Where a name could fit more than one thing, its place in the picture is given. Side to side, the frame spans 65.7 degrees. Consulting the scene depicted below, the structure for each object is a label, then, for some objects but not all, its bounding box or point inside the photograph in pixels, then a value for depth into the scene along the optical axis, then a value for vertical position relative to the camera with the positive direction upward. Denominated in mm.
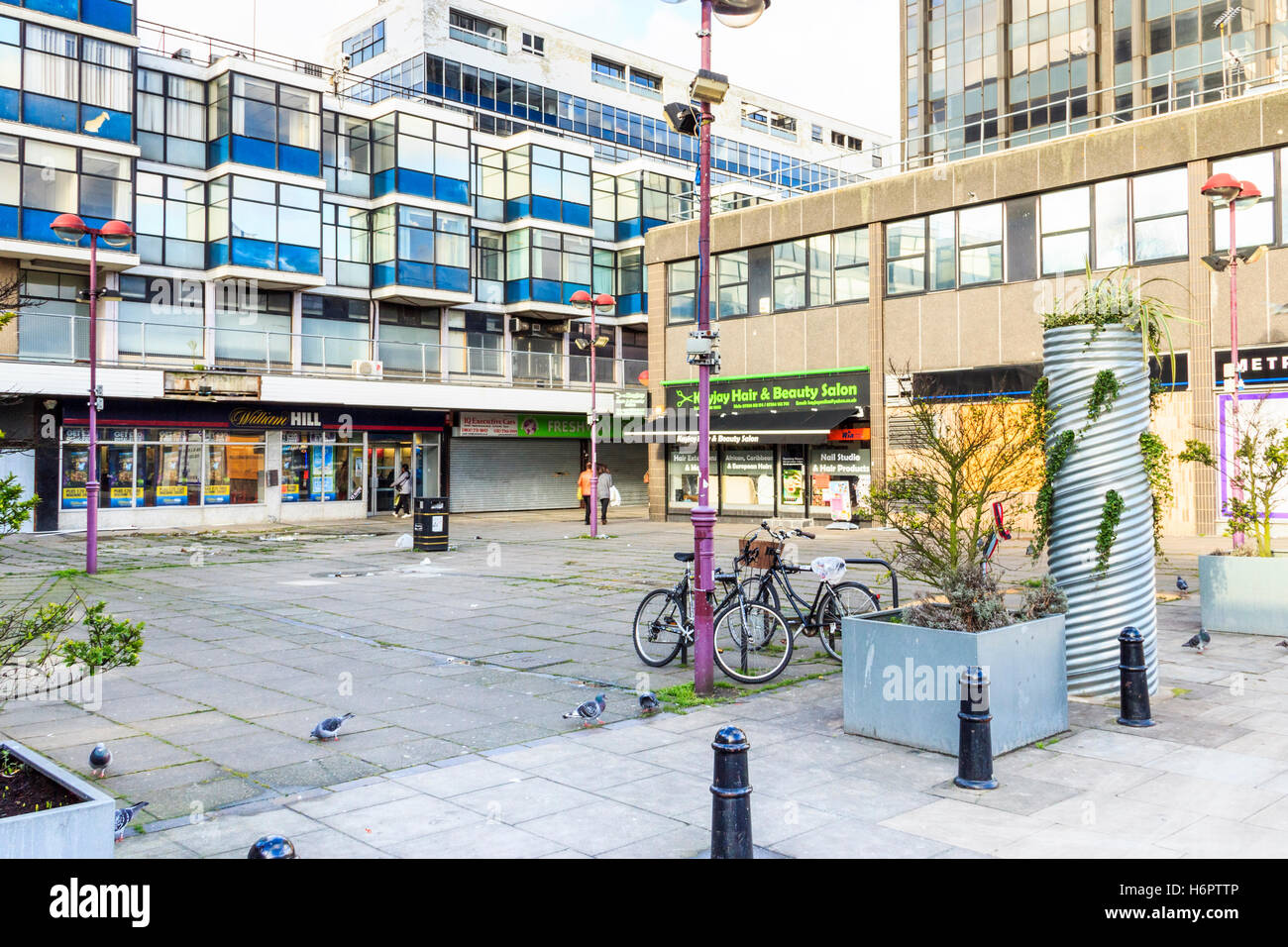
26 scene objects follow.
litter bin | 21266 -931
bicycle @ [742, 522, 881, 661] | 9430 -1142
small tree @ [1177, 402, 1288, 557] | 10719 -11
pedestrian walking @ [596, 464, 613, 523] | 27031 -156
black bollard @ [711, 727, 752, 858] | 4277 -1374
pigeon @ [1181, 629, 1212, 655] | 9820 -1617
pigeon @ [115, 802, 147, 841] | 4910 -1670
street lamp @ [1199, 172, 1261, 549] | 14758 +4300
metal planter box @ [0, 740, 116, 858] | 3609 -1300
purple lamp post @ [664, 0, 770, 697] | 8156 +1020
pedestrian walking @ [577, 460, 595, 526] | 26947 -45
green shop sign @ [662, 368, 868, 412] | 26859 +2535
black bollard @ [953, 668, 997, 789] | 5656 -1501
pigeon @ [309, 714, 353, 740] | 6758 -1671
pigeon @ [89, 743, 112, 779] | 6039 -1676
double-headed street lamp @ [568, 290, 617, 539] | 24953 +4473
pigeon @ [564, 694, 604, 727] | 7004 -1619
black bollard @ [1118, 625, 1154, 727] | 6977 -1465
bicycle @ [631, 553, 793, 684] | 8797 -1397
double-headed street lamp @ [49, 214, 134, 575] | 17016 +3467
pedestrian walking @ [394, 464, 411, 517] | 34031 -472
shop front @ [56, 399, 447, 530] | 29016 +684
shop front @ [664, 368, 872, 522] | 27078 +943
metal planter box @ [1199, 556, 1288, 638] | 10672 -1251
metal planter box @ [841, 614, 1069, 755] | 6398 -1349
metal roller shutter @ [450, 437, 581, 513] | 38219 +266
